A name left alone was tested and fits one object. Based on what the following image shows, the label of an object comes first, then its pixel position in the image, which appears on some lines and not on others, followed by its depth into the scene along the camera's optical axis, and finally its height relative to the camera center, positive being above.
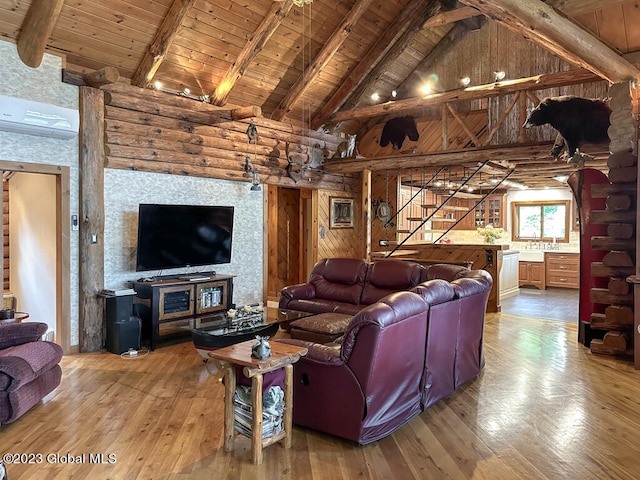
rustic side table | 2.71 -0.89
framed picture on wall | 9.20 +0.40
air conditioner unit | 4.52 +1.15
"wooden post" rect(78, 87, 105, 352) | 5.26 +0.16
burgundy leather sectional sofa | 2.92 -0.90
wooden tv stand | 5.43 -0.87
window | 11.31 +0.28
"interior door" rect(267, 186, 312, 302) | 9.44 -0.14
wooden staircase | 7.83 +0.80
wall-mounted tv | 5.62 -0.04
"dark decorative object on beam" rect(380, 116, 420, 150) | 9.17 +2.00
